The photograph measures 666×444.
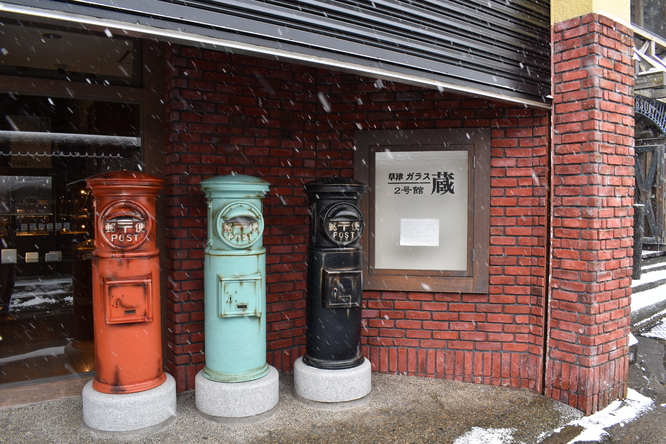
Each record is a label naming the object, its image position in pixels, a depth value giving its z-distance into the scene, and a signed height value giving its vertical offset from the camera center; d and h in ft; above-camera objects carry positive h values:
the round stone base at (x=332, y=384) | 13.28 -4.67
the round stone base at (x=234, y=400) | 12.32 -4.74
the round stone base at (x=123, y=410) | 11.43 -4.65
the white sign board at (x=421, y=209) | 15.15 +0.24
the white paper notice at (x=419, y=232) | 15.34 -0.50
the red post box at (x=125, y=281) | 11.17 -1.53
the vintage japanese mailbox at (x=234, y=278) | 12.05 -1.57
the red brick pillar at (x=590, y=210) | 13.21 +0.19
